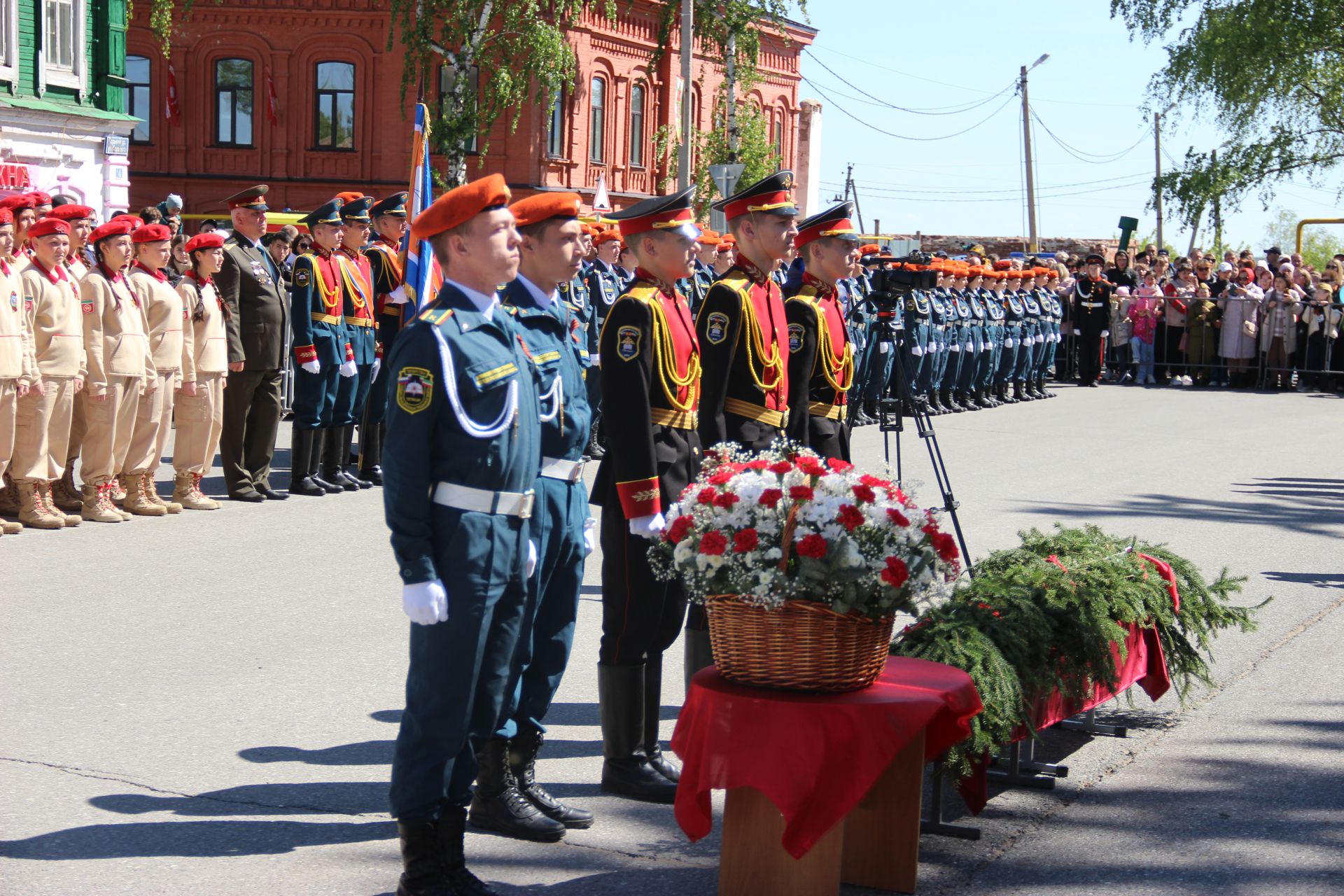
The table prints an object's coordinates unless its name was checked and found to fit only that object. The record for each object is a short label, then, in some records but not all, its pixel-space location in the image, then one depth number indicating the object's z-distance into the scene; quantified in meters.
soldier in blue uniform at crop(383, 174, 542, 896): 4.25
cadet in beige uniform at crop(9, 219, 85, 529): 10.12
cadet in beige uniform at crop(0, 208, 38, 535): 9.77
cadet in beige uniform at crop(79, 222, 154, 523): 10.45
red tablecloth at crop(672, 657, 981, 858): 4.21
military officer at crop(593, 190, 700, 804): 5.33
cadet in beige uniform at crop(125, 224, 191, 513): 10.87
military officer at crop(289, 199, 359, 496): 11.98
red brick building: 39.09
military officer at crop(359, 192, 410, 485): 12.81
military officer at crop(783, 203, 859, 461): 6.46
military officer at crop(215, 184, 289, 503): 11.74
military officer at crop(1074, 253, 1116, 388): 25.09
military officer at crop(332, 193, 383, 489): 12.45
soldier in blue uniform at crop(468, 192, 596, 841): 4.89
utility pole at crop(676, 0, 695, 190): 29.72
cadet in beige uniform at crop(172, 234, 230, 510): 11.20
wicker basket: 4.28
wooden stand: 4.30
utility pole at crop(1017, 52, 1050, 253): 50.28
